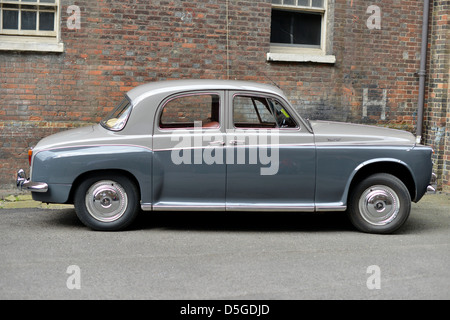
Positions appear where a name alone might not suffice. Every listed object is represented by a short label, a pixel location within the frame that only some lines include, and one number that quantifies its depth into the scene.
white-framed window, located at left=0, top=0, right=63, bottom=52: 10.05
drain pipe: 11.44
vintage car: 7.31
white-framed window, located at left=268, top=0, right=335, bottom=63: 11.22
